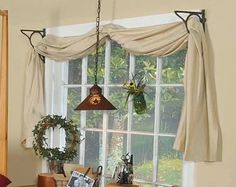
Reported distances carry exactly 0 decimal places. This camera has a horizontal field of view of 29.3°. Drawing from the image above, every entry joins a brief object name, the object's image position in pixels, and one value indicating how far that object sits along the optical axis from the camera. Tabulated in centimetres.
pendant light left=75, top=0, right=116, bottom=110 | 325
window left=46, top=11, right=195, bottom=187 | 336
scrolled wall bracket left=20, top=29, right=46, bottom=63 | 407
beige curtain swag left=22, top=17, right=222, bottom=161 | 293
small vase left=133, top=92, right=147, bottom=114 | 344
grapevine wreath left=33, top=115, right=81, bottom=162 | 367
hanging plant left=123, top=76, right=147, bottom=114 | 344
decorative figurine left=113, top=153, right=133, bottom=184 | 321
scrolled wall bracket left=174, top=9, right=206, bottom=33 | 305
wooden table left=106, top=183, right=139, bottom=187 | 315
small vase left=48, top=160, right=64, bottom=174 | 366
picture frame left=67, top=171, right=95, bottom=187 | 336
